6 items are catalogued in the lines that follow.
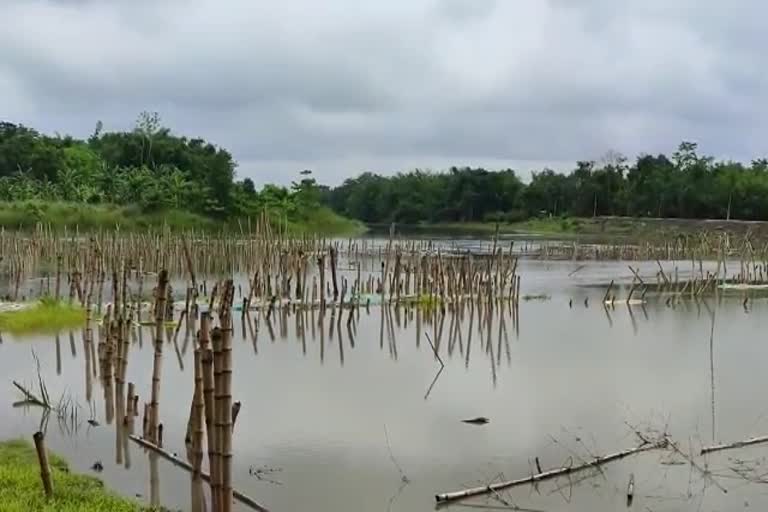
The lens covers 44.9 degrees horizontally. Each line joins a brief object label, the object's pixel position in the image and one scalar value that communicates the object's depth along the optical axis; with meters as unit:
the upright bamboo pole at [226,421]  5.39
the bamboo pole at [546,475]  7.45
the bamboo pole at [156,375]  8.12
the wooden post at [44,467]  6.15
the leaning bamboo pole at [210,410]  5.53
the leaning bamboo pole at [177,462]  6.46
